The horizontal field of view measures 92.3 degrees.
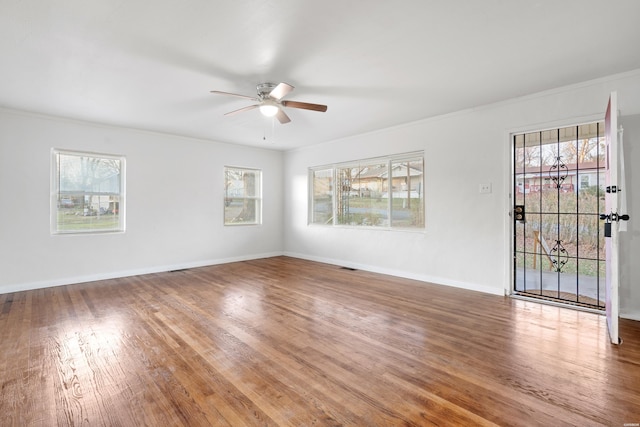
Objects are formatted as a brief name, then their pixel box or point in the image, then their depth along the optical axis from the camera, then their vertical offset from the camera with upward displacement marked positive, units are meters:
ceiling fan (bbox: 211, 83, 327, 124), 3.24 +1.19
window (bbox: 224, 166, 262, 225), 6.47 +0.36
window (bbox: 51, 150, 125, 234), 4.61 +0.32
